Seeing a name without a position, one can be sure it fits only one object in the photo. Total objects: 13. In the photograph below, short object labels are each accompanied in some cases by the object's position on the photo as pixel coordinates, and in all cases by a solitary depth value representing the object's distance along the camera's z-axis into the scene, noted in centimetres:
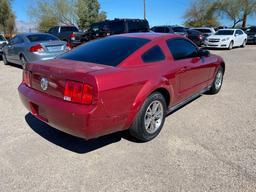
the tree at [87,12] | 3465
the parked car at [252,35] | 1759
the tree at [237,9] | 2934
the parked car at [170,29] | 1427
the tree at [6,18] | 2442
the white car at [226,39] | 1339
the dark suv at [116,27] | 1148
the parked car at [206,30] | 1662
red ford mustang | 217
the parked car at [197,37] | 1431
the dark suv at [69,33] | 1245
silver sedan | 660
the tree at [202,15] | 3385
